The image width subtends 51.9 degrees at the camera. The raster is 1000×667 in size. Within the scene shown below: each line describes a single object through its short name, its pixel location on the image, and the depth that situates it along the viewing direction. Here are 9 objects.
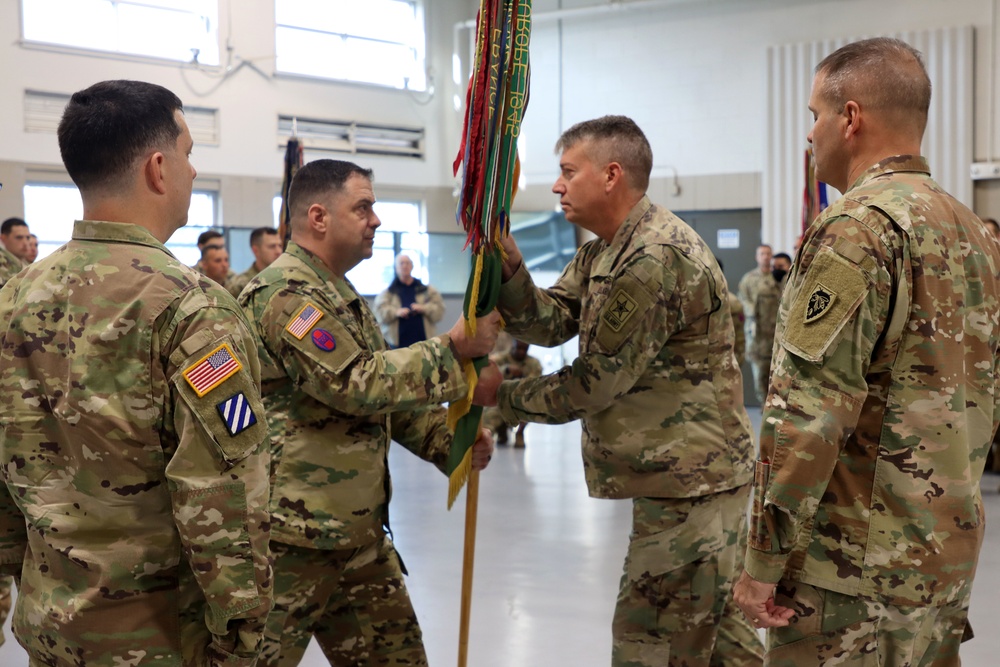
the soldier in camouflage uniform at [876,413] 1.83
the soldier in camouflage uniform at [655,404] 2.73
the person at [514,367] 8.69
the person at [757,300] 10.20
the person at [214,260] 8.02
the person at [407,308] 10.41
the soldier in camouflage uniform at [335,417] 2.53
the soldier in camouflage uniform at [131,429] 1.69
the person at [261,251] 7.94
